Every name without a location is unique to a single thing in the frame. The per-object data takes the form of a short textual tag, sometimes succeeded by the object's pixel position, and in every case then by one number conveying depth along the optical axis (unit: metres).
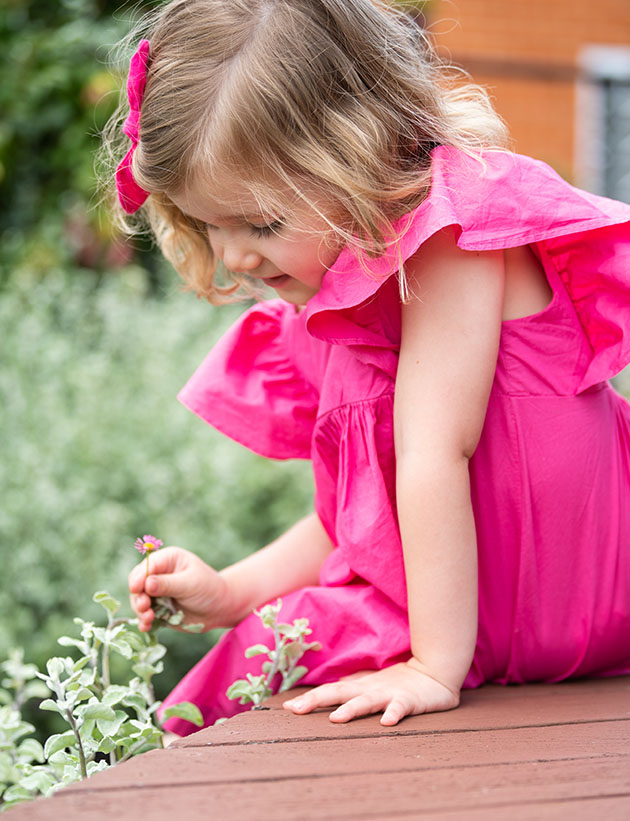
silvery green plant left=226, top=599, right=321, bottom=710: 1.40
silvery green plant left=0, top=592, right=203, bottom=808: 1.31
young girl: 1.36
